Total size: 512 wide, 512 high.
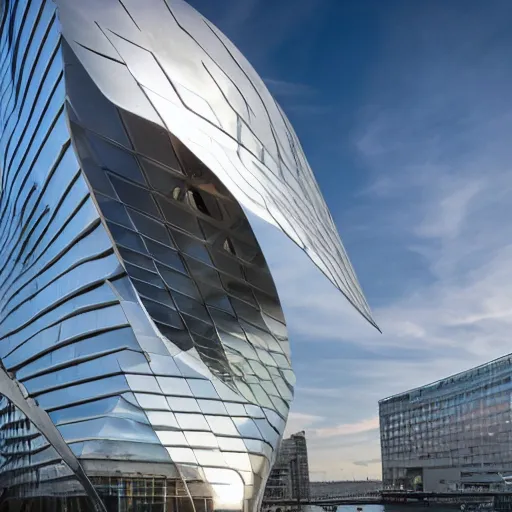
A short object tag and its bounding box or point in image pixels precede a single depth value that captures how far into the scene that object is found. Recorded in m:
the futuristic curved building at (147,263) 15.98
